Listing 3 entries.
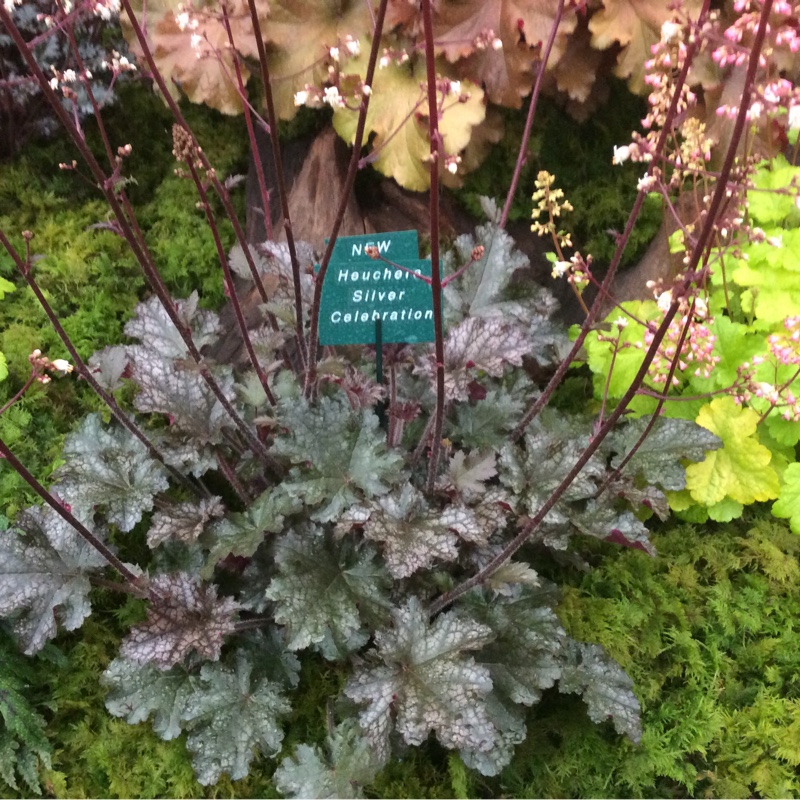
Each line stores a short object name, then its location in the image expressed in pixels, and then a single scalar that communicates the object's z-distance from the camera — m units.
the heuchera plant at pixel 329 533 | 0.58
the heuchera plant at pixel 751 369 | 0.72
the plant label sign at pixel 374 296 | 0.62
